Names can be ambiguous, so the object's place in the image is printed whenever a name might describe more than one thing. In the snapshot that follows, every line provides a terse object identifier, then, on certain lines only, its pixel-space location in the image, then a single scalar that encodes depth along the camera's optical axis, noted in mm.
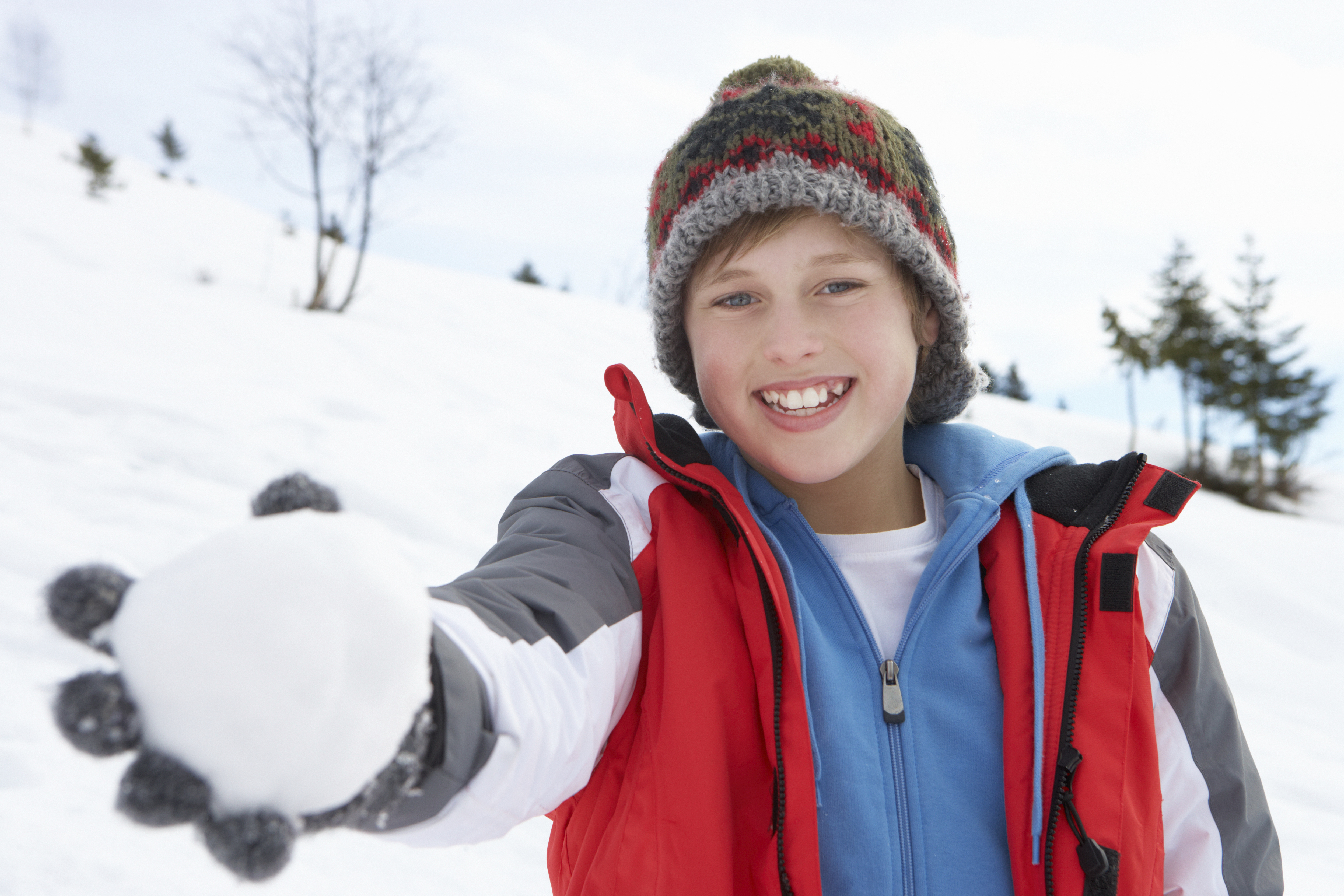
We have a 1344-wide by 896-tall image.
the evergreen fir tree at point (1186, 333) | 21359
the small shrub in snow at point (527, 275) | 19375
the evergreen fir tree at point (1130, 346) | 21969
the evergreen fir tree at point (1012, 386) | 24578
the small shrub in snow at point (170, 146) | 21438
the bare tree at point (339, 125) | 8875
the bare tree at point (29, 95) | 20955
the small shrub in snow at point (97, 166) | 10258
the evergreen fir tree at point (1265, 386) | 20766
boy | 1015
